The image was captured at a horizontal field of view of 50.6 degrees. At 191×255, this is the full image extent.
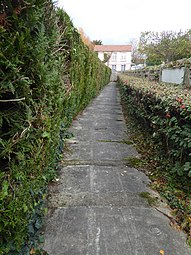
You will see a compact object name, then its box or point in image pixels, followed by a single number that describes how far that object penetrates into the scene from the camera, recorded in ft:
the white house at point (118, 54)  181.88
